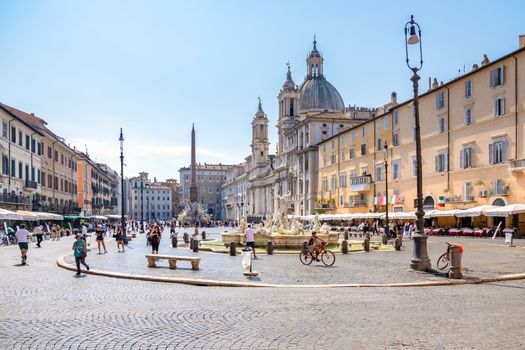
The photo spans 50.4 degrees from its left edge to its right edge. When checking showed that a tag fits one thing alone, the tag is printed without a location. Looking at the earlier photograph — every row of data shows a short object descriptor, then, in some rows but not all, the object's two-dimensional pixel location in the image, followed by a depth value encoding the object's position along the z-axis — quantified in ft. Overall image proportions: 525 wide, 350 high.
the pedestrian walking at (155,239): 75.04
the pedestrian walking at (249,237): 77.87
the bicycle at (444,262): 56.59
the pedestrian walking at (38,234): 109.50
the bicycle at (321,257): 67.03
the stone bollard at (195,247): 89.15
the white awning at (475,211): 122.87
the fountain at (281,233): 97.35
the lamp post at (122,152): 118.89
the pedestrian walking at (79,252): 58.75
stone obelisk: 329.11
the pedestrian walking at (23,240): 71.36
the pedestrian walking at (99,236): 89.58
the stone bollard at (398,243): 92.89
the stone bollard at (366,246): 89.66
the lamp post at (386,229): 120.03
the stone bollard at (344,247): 83.44
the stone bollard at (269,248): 83.66
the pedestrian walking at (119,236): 93.54
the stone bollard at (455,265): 51.37
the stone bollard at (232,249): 82.02
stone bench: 60.39
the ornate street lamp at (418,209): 56.49
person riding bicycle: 67.67
